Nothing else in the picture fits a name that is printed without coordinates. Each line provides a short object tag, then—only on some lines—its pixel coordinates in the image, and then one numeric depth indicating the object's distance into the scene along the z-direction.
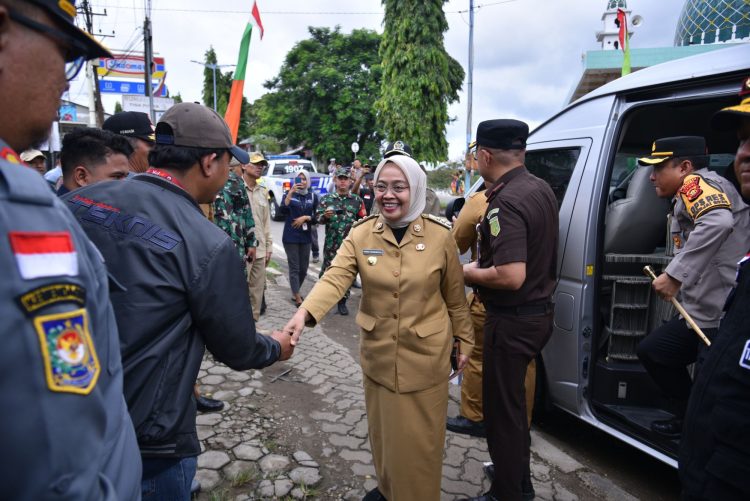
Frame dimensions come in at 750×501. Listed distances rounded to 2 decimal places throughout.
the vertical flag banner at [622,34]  6.82
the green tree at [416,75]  19.61
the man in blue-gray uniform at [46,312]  0.69
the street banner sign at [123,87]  24.78
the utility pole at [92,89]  17.88
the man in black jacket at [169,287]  1.43
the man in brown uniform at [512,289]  2.45
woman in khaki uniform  2.31
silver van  2.74
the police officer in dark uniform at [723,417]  1.31
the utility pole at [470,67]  17.11
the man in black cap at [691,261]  2.64
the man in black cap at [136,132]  3.21
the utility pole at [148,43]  15.13
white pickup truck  16.32
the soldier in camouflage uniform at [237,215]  4.57
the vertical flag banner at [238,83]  4.92
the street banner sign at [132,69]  24.59
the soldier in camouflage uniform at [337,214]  6.85
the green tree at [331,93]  31.59
